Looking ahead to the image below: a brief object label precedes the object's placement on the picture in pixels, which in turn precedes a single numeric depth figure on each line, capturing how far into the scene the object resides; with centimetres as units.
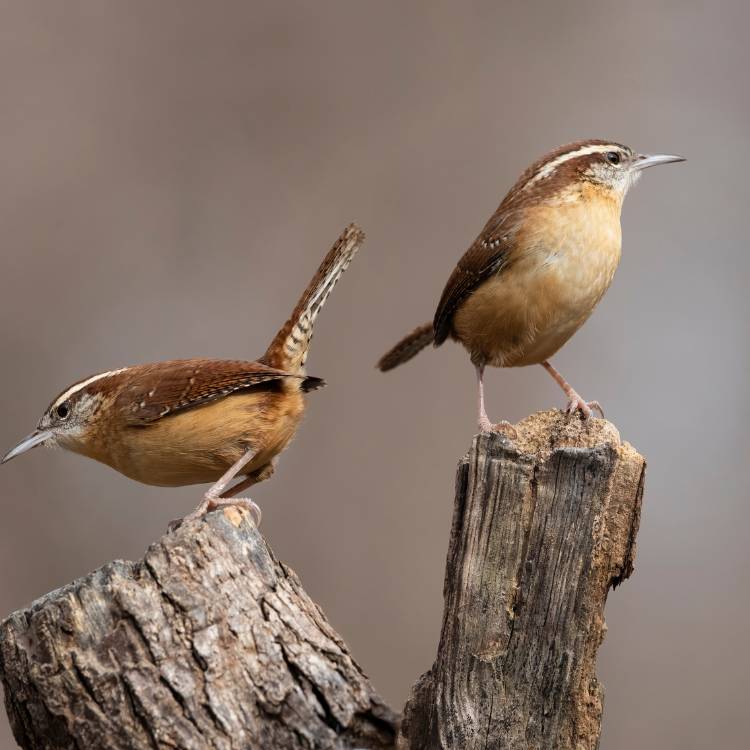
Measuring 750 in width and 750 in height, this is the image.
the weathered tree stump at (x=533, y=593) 536
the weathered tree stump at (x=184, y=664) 524
